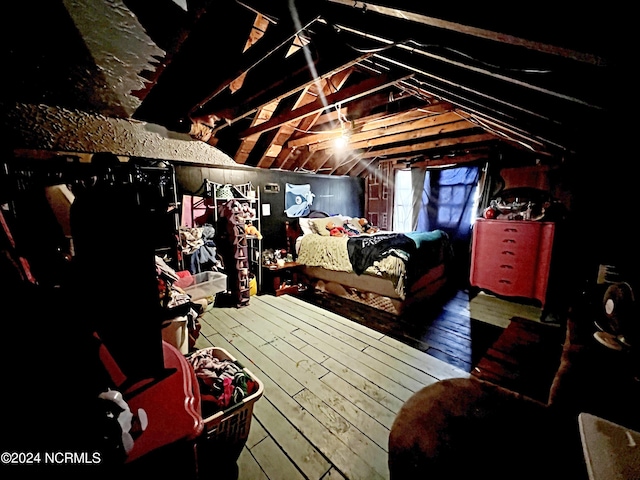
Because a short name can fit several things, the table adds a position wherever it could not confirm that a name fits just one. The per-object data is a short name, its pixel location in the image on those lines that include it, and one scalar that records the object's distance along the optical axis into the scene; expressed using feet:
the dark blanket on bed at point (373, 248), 11.77
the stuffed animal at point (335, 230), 15.57
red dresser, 11.50
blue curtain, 16.93
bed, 11.54
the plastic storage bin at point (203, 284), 9.73
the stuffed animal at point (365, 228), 18.07
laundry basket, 4.19
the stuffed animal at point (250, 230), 13.42
